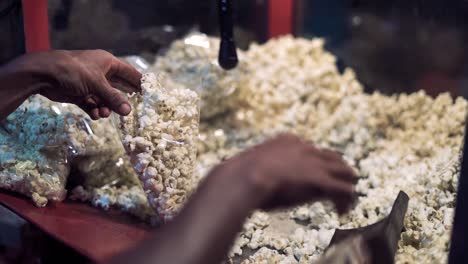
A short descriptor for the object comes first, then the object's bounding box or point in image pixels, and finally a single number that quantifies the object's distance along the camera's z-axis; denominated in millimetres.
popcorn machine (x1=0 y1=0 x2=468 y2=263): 1275
